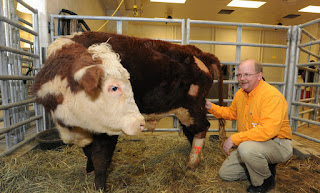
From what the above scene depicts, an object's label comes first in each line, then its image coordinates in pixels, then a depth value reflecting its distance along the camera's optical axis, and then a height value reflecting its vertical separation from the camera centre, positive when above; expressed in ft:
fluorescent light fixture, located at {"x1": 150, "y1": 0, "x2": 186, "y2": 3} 29.16 +10.09
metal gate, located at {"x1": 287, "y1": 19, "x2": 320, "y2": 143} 12.17 -0.21
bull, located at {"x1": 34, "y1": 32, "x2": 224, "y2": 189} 5.20 -0.42
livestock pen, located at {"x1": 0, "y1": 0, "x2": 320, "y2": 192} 7.40 -3.70
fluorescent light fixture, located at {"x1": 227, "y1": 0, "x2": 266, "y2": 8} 28.78 +9.98
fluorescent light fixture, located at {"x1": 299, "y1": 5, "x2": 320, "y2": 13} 30.92 +10.07
